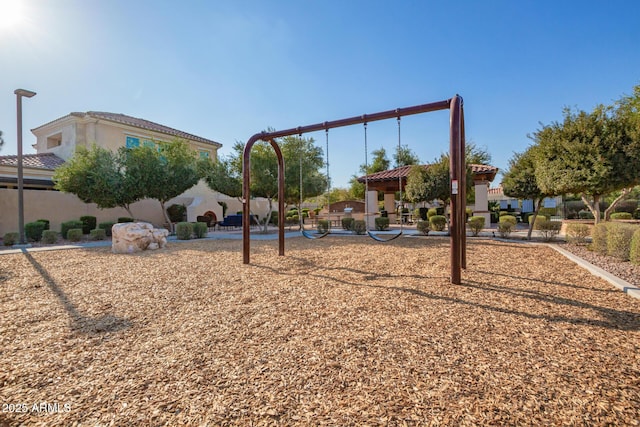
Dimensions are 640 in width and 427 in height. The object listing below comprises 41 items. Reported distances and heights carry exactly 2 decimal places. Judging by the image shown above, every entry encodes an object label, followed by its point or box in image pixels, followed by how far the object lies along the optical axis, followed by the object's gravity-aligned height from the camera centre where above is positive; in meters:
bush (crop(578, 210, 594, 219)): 20.69 -0.14
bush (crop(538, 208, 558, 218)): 23.49 +0.26
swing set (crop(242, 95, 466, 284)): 4.88 +1.08
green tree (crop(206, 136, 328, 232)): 13.86 +2.06
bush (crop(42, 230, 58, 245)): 11.93 -0.63
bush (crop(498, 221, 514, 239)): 11.88 -0.54
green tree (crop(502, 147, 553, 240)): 11.16 +1.27
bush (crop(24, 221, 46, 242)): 12.92 -0.43
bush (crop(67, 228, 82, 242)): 12.77 -0.61
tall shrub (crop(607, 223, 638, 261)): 6.55 -0.59
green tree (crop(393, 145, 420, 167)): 35.84 +6.86
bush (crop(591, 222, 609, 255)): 7.49 -0.62
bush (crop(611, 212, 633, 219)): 19.36 -0.22
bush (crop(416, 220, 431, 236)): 13.15 -0.50
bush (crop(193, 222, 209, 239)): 13.59 -0.51
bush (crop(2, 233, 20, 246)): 11.54 -0.67
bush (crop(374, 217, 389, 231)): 15.70 -0.37
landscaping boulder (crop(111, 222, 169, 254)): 9.52 -0.58
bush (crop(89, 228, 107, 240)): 13.43 -0.61
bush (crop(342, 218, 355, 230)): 15.25 -0.33
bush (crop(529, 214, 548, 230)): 11.15 -0.21
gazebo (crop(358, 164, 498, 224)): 17.73 +2.06
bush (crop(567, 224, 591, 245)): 9.25 -0.62
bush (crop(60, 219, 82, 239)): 14.07 -0.27
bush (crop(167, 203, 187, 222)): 19.92 +0.43
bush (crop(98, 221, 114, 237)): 15.11 -0.33
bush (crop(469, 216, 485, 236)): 12.29 -0.42
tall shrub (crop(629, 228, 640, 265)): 5.92 -0.72
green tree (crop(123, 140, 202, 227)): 13.73 +2.29
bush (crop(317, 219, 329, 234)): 14.44 -0.48
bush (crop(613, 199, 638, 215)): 22.92 +0.47
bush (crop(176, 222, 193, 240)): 12.88 -0.52
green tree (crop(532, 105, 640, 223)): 8.48 +1.67
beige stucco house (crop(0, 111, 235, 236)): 15.13 +2.55
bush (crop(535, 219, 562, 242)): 10.77 -0.51
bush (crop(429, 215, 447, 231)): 13.49 -0.31
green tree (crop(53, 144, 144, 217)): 12.91 +1.70
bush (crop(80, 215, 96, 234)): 15.38 -0.15
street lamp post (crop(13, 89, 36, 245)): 11.41 +2.71
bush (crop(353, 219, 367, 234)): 13.90 -0.49
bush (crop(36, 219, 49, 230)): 14.51 -0.11
